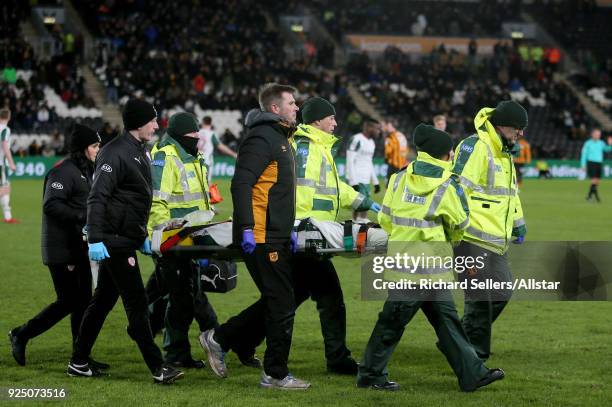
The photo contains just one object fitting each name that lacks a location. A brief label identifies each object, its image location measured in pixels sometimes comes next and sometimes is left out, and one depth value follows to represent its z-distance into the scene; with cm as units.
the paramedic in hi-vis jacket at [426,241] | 1547
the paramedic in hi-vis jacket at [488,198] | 1739
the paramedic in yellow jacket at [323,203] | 1720
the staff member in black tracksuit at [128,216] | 1547
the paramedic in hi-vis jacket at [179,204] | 1758
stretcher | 1590
